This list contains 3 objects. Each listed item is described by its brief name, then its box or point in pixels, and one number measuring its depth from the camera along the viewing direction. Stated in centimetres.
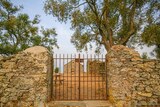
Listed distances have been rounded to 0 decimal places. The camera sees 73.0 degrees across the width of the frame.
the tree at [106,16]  763
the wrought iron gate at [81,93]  473
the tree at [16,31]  984
